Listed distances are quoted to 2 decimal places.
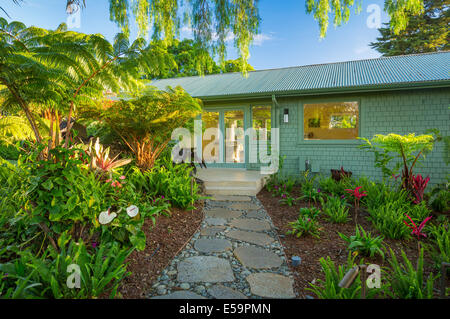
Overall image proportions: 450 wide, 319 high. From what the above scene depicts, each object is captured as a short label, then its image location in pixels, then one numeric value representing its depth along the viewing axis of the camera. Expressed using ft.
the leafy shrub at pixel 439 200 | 11.35
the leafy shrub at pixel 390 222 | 9.13
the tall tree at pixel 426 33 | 52.65
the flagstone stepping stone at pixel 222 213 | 12.42
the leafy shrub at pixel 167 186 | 12.42
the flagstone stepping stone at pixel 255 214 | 12.57
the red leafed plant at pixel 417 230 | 8.80
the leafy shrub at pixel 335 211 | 10.97
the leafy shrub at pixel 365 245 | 7.56
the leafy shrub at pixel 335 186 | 15.20
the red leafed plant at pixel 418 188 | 12.02
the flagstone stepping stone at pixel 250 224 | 10.92
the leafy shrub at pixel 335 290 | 5.32
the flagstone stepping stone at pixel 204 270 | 6.77
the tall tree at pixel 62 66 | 6.95
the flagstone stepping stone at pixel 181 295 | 5.92
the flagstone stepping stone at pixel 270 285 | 6.15
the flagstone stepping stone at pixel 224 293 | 6.01
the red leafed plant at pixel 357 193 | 10.61
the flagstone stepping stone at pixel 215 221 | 11.24
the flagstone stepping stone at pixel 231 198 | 15.38
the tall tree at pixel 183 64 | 62.21
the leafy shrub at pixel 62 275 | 5.19
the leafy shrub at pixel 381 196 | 12.03
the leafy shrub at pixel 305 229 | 9.61
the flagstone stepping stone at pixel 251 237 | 9.44
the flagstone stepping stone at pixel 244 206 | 13.90
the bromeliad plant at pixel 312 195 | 14.14
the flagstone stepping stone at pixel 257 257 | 7.67
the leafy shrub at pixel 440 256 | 6.68
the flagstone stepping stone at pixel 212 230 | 10.10
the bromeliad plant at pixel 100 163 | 9.43
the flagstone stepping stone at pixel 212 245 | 8.66
